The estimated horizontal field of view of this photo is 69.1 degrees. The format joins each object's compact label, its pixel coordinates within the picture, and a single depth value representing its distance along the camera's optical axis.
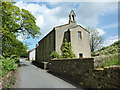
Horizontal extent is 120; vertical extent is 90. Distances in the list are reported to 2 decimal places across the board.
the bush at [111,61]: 4.97
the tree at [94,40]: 36.51
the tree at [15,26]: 12.45
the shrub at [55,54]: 14.84
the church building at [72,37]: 16.14
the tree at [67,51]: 14.01
